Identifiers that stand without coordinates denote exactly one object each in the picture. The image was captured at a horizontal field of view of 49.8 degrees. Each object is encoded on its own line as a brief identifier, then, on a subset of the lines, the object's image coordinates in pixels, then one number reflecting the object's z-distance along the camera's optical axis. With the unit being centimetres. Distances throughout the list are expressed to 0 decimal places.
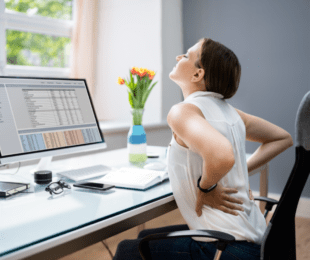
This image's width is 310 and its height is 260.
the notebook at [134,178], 128
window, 281
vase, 179
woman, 99
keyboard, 143
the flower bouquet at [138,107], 176
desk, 81
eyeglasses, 122
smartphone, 124
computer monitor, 137
